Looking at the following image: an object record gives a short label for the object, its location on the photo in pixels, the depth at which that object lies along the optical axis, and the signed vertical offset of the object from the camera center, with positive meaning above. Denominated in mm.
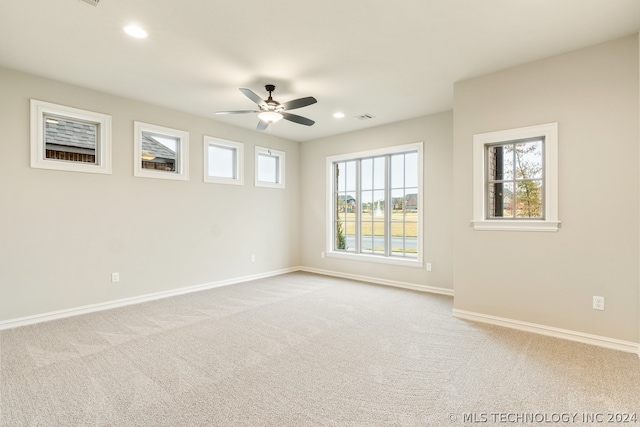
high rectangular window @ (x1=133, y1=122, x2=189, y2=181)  4562 +946
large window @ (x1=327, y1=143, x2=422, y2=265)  5539 +182
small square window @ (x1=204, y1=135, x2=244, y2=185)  5406 +951
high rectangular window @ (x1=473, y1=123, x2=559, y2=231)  3287 +389
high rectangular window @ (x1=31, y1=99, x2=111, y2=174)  3730 +950
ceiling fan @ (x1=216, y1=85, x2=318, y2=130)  3553 +1246
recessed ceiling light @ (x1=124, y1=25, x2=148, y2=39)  2781 +1620
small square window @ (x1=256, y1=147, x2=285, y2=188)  6227 +954
